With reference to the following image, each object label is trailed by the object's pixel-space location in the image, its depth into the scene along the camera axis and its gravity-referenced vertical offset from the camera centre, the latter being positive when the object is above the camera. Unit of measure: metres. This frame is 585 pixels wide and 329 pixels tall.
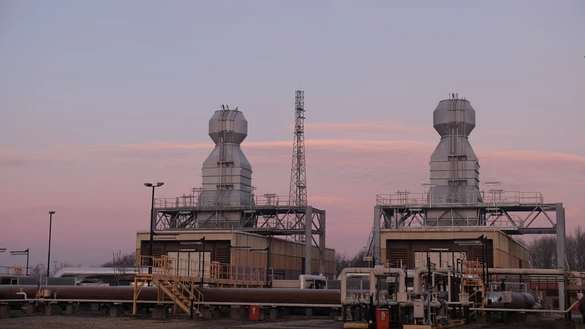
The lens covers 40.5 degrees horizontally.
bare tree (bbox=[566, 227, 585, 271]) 140.12 +4.44
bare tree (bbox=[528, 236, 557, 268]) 153.21 +4.29
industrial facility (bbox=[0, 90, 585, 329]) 48.59 +2.54
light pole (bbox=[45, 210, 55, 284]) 78.89 +3.92
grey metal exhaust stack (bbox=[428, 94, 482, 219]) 80.75 +11.52
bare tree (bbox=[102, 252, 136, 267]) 187.69 +2.28
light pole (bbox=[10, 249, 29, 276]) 77.31 +1.43
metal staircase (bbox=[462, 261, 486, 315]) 45.97 -0.84
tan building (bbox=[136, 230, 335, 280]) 77.38 +2.12
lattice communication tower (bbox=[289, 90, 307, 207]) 97.00 +14.18
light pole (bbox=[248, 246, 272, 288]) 76.90 +1.94
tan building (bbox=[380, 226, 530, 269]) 72.31 +2.63
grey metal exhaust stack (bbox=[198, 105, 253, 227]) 85.44 +10.27
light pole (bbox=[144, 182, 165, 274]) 58.44 +6.13
